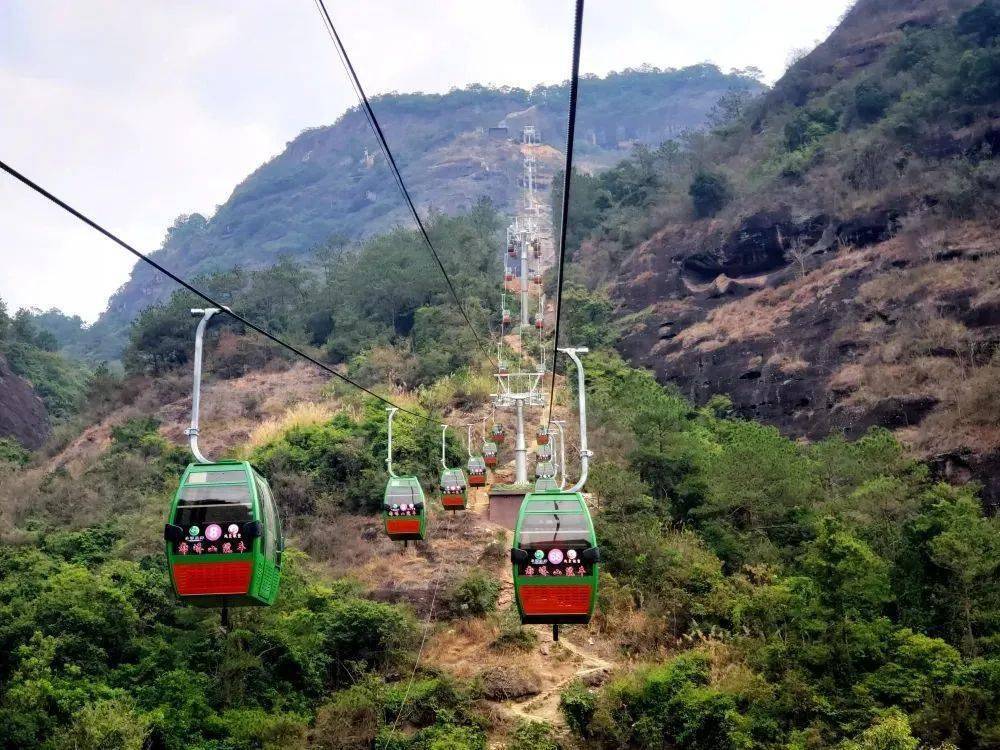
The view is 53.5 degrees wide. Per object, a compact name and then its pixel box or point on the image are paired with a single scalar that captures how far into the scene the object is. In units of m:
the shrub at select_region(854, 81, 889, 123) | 50.47
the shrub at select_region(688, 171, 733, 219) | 53.53
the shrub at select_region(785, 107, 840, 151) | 53.97
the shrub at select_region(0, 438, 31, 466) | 42.74
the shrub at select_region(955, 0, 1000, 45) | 47.84
